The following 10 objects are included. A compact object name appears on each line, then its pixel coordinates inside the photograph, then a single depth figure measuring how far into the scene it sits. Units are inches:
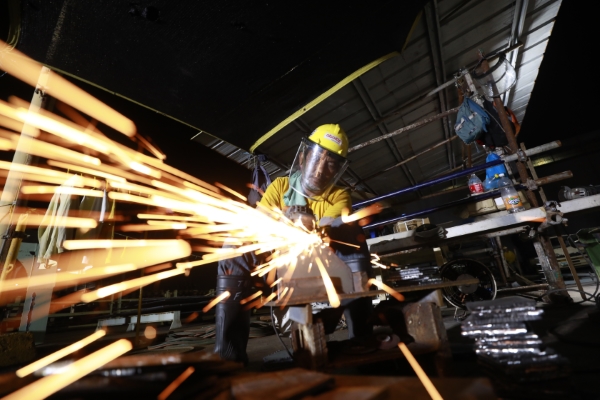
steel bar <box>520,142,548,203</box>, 143.5
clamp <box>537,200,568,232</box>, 120.3
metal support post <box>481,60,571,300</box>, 131.1
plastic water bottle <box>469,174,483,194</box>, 189.3
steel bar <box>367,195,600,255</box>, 123.2
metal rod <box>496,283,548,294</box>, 141.5
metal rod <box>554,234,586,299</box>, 126.9
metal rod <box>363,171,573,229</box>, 128.6
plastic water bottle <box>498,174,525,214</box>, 134.1
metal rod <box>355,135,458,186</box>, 308.8
